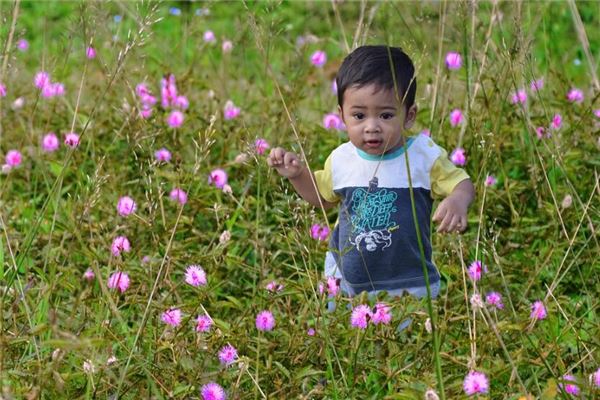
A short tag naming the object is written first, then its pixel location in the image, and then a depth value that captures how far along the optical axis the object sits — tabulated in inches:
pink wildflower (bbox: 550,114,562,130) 205.8
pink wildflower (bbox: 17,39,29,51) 255.1
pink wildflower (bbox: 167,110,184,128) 213.4
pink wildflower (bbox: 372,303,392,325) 140.6
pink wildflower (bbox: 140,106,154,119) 211.5
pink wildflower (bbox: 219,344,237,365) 135.3
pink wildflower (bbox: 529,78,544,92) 216.8
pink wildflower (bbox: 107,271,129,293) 152.7
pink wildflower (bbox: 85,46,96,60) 227.3
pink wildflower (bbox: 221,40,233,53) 243.2
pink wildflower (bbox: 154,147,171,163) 199.8
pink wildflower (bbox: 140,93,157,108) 218.9
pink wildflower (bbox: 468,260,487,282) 143.5
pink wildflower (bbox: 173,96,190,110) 221.7
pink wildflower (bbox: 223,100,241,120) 219.6
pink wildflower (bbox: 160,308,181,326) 140.1
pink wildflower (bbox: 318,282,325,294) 146.1
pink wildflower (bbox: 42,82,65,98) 217.8
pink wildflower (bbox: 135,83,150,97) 212.7
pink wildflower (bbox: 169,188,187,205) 183.0
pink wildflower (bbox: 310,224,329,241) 174.9
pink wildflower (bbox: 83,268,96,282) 162.1
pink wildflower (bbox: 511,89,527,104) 213.7
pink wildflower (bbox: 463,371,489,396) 121.3
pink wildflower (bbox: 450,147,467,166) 191.2
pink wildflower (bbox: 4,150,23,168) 204.5
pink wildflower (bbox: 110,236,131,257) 151.8
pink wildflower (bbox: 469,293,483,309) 115.4
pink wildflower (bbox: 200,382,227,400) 126.6
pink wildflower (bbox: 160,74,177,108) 223.3
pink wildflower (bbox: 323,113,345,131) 217.6
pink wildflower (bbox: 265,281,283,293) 150.2
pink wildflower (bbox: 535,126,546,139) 202.4
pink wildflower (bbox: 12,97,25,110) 215.2
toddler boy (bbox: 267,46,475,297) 144.6
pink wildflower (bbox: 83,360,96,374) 114.1
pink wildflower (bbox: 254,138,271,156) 150.4
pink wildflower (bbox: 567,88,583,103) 215.3
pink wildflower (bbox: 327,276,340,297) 149.7
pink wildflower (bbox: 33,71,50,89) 204.1
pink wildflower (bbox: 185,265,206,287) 145.7
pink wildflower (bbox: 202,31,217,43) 251.1
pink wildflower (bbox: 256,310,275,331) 145.3
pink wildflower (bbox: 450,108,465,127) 210.8
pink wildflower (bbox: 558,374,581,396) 125.2
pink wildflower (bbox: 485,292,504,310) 150.5
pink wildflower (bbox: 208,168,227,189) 195.5
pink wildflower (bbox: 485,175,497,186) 189.8
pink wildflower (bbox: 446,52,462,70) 213.7
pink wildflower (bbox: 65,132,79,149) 181.2
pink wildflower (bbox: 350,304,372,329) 140.1
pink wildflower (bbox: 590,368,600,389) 124.6
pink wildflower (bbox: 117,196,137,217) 173.7
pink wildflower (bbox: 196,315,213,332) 139.7
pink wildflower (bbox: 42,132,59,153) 213.1
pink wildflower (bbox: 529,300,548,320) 133.2
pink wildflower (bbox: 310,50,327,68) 239.9
